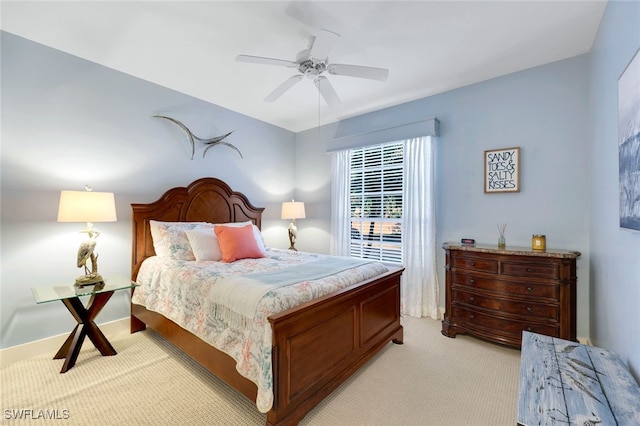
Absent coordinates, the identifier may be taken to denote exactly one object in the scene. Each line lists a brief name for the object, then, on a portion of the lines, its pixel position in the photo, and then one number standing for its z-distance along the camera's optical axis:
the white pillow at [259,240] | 3.24
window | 3.89
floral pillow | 2.93
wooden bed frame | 1.61
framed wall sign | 2.95
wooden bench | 1.02
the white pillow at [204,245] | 2.89
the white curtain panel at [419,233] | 3.47
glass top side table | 2.25
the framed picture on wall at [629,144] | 1.32
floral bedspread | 1.58
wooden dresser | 2.36
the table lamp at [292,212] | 4.41
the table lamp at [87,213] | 2.31
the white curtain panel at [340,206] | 4.35
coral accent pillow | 2.90
